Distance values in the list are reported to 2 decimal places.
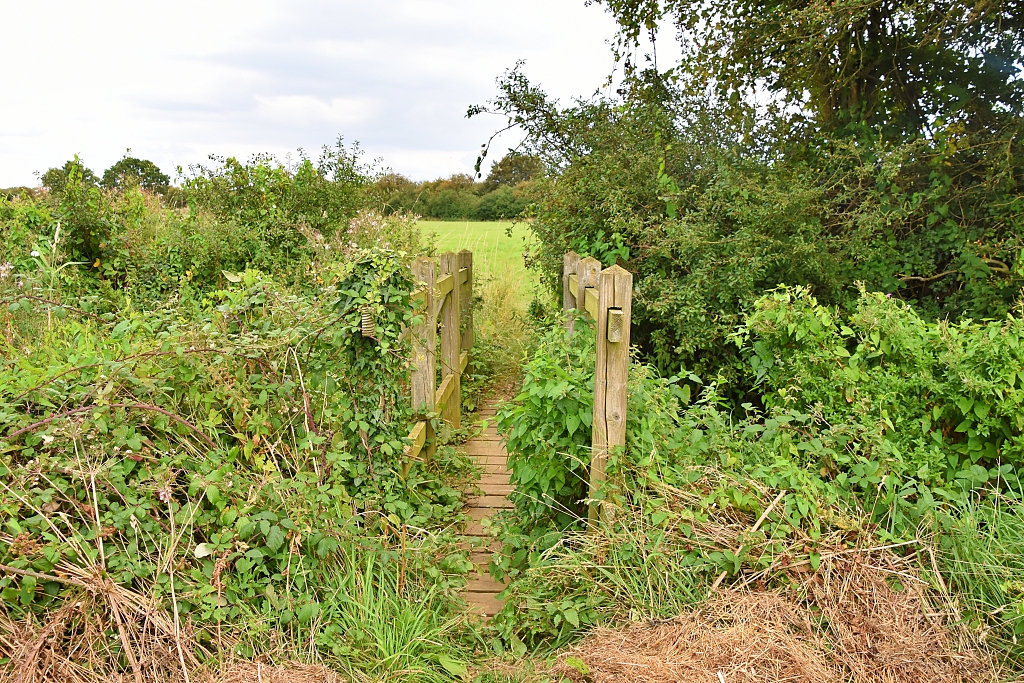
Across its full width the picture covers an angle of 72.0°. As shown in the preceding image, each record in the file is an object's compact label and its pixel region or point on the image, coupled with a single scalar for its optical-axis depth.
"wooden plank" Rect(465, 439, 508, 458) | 6.24
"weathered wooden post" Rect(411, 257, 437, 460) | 5.05
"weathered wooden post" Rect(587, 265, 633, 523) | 3.49
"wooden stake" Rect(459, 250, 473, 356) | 7.88
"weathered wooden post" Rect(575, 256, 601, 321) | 4.81
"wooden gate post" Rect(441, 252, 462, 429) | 6.41
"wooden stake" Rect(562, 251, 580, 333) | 6.31
